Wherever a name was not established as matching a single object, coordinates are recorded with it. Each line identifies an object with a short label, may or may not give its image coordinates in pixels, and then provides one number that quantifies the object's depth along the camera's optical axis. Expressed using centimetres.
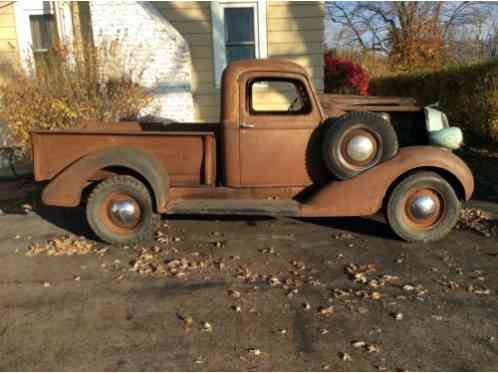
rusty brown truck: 463
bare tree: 2352
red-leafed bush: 1578
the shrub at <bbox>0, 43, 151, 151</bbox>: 761
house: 878
